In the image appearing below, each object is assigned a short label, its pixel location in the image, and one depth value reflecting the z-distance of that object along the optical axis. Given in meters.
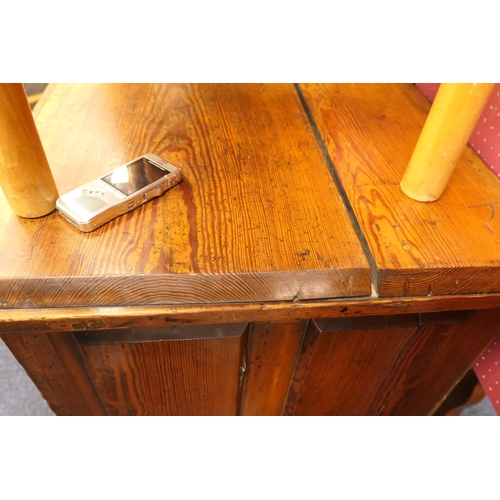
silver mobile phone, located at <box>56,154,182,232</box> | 0.51
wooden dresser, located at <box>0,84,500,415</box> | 0.49
